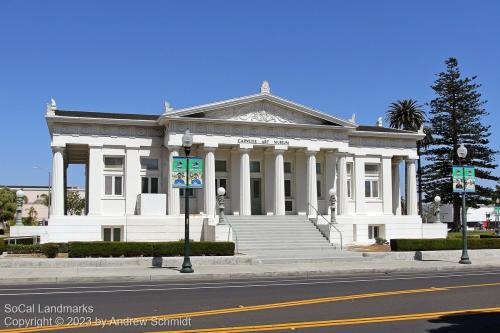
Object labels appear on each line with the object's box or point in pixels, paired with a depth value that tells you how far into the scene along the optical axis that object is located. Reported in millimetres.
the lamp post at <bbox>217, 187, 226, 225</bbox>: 31231
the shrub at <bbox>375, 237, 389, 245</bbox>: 39094
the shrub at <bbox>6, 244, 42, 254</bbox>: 27098
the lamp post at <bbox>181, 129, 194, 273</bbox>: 22422
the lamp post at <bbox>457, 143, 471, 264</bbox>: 27947
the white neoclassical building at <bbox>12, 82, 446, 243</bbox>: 34875
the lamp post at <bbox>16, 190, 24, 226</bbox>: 32209
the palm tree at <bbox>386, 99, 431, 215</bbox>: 70875
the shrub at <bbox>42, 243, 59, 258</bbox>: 25703
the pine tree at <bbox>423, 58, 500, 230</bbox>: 62719
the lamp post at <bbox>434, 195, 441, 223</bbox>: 38938
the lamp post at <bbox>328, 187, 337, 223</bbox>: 34809
